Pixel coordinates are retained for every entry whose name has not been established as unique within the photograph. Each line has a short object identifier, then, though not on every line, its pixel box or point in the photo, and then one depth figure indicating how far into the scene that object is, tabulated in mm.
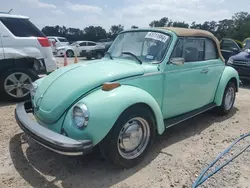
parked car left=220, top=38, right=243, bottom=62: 8158
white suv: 4544
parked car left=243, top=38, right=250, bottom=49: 7966
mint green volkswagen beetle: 2158
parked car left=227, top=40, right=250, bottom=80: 6729
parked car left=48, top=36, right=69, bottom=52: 20156
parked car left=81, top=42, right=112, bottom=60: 15486
